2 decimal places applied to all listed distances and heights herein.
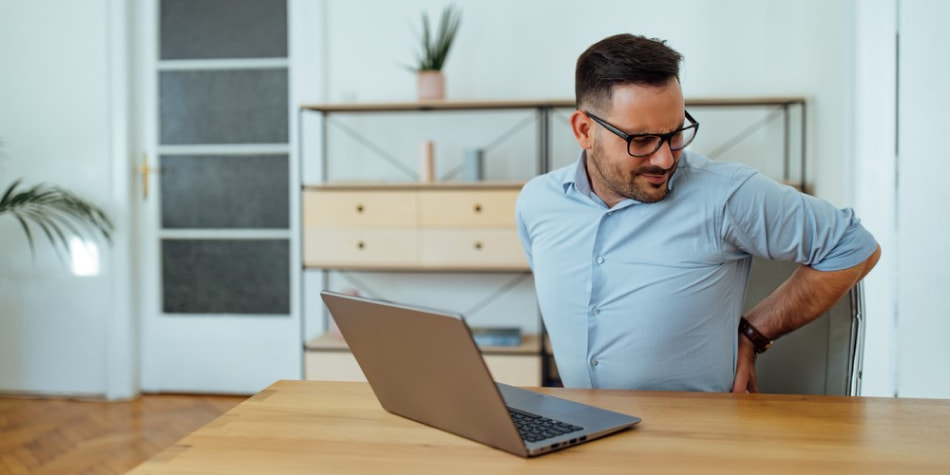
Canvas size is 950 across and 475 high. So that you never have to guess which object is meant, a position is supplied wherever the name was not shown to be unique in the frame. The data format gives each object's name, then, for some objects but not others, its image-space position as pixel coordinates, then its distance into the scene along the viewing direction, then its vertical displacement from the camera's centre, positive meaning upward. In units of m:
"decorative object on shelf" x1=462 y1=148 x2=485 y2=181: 3.92 +0.18
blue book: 3.83 -0.56
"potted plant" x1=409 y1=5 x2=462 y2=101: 3.90 +0.60
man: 1.63 -0.08
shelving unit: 3.77 -0.09
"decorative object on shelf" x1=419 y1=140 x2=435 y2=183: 3.90 +0.19
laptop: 1.14 -0.25
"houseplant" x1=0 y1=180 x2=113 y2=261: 4.32 -0.05
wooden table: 1.12 -0.32
